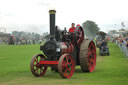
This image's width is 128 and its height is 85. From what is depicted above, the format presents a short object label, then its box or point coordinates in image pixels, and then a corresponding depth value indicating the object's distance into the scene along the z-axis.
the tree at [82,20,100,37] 116.31
